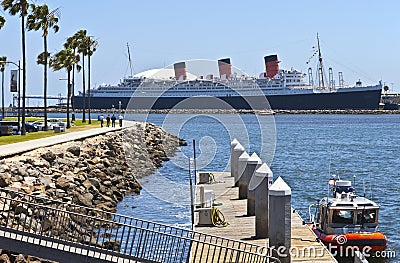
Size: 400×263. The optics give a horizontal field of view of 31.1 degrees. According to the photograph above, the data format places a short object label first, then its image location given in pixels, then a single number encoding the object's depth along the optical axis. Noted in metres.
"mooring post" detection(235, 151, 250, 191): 24.84
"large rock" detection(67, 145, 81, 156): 34.56
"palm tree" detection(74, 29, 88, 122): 79.84
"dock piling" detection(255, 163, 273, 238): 18.09
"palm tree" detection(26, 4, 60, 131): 55.62
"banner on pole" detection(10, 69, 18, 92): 51.44
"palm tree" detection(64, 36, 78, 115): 77.38
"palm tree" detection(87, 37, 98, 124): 83.37
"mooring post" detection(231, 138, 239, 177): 30.75
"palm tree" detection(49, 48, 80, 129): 71.19
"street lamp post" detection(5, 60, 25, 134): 50.34
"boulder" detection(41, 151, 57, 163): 29.97
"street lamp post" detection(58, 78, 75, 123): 73.69
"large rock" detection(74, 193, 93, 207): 25.77
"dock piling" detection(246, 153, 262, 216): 21.31
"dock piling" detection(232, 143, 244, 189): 28.36
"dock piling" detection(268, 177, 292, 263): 15.36
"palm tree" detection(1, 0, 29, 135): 49.44
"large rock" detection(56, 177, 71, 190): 25.72
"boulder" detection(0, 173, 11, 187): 21.57
